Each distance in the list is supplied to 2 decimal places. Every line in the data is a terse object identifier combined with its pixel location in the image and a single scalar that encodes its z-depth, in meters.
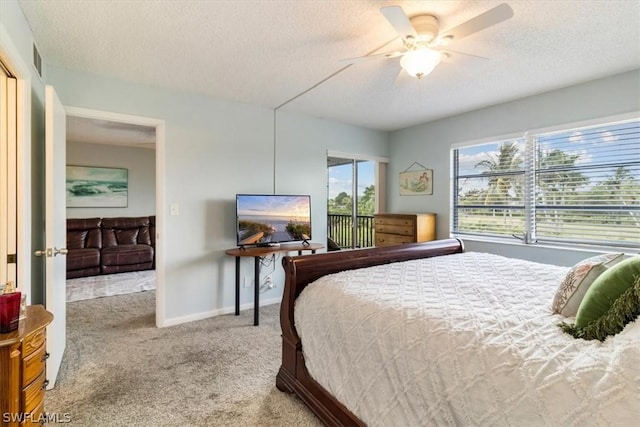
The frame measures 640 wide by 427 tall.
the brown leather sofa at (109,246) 5.32
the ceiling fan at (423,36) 1.76
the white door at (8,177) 1.84
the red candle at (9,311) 1.14
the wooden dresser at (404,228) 4.27
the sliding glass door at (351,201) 5.04
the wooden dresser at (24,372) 1.10
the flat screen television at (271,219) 3.52
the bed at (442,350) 0.93
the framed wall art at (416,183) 4.60
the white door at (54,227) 2.09
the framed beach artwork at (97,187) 5.88
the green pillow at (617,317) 1.07
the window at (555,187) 2.98
